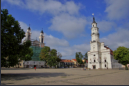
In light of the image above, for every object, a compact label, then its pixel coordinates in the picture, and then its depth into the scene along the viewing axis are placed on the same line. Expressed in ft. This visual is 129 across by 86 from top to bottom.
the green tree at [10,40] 48.42
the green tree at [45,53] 202.54
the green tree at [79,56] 256.01
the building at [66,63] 278.34
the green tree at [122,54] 127.65
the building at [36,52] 195.64
